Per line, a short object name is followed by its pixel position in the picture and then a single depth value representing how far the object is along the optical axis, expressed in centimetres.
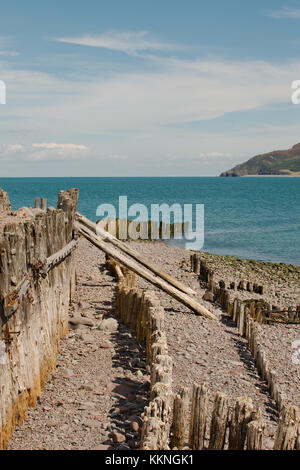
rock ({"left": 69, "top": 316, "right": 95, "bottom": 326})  901
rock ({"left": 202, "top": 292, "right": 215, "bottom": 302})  1280
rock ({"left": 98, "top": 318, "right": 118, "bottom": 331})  876
